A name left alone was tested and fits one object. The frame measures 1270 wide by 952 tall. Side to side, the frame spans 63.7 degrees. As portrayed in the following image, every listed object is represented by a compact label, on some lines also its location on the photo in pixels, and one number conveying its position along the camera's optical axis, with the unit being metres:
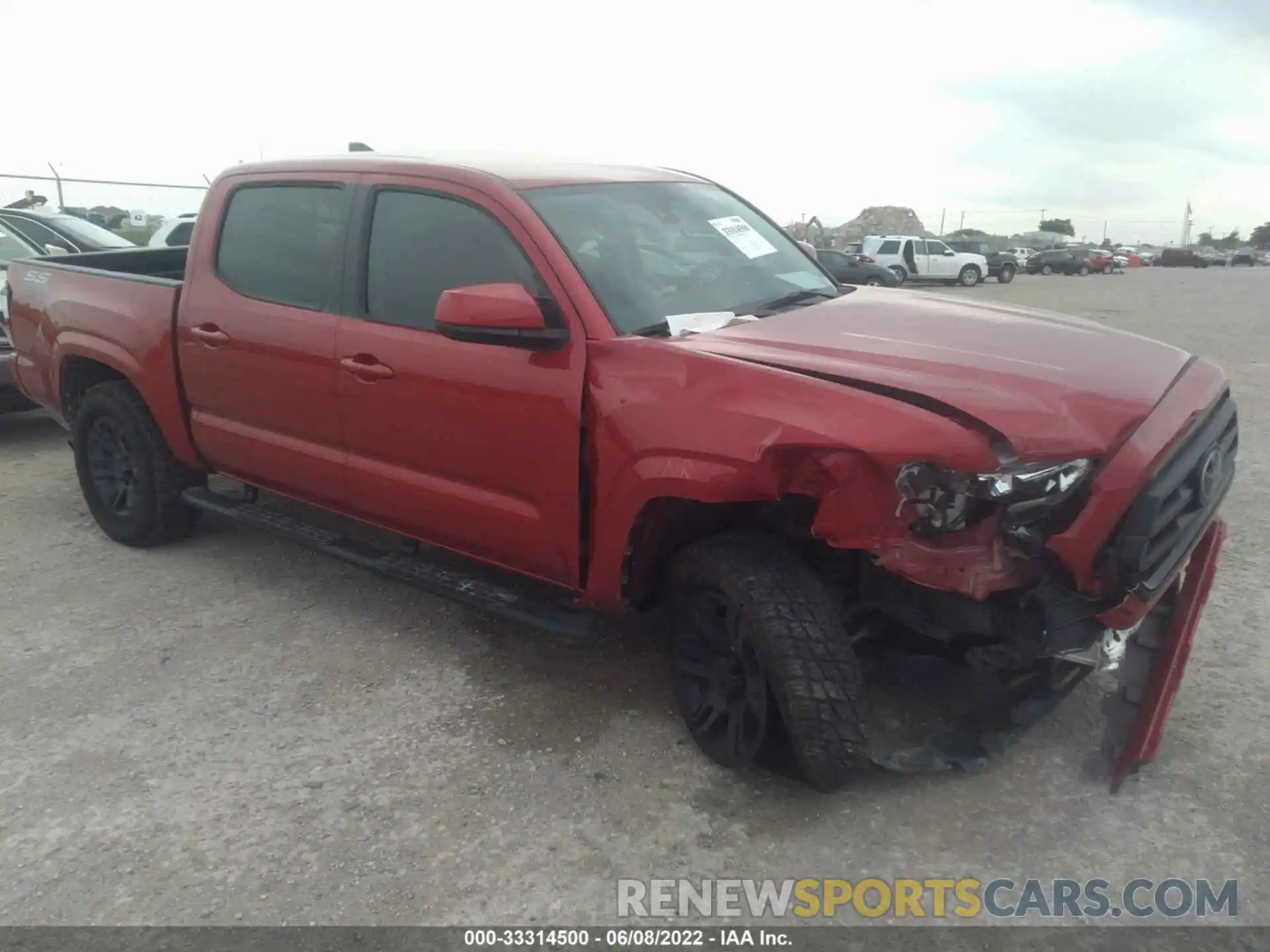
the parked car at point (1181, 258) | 55.94
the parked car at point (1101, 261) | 43.53
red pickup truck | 2.61
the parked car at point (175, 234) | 12.27
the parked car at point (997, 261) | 34.00
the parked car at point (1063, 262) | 41.69
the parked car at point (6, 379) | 6.55
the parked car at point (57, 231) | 10.20
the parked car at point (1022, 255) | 44.28
